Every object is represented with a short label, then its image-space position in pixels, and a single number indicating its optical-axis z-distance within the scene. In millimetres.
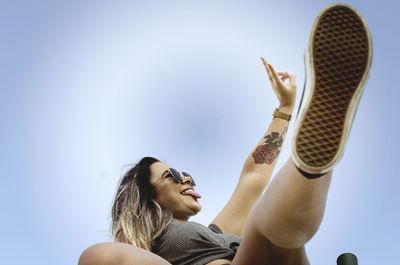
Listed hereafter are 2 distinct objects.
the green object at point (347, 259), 3863
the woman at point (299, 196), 3444
